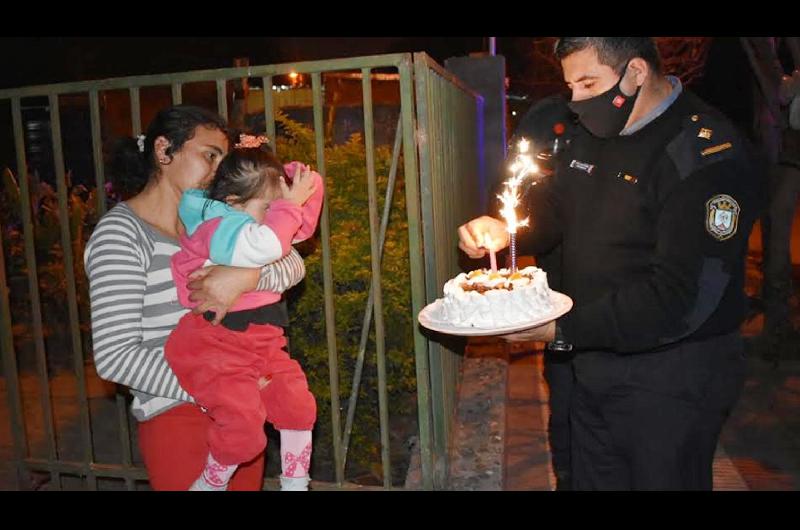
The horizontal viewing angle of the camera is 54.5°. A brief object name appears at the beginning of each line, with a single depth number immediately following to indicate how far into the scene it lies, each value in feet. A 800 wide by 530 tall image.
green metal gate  11.50
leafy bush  16.06
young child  8.78
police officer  8.97
